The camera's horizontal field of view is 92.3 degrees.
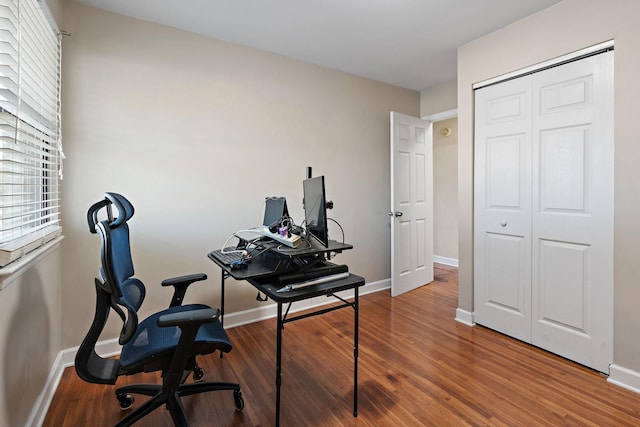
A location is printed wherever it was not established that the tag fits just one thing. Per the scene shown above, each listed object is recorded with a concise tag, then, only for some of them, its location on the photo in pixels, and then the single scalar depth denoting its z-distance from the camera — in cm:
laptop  215
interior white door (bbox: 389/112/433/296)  355
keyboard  198
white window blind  131
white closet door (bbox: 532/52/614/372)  203
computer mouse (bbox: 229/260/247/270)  180
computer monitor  174
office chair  132
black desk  151
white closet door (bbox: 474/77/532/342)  247
